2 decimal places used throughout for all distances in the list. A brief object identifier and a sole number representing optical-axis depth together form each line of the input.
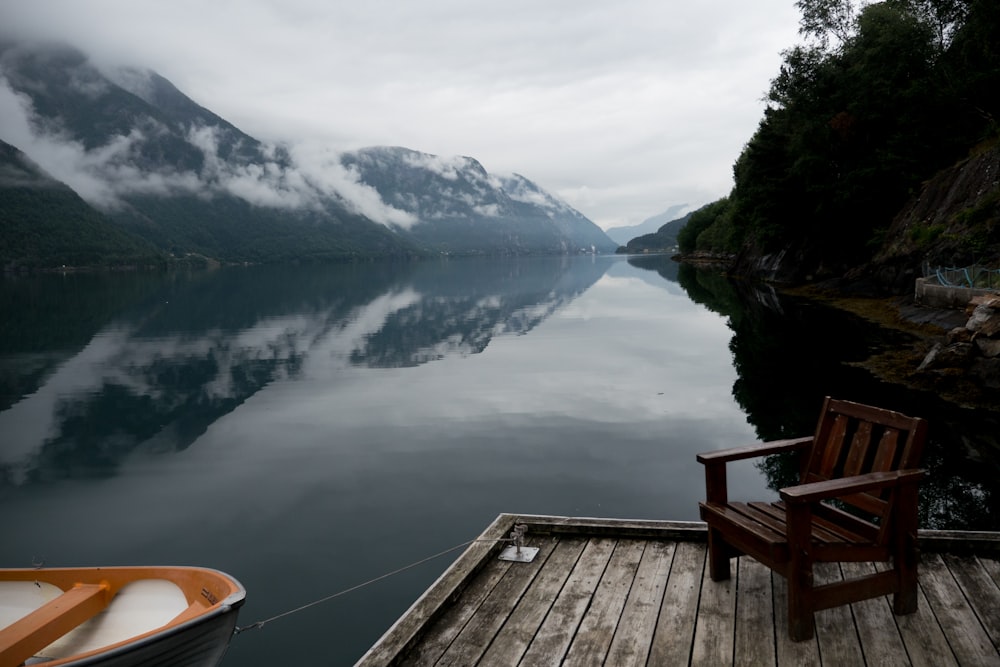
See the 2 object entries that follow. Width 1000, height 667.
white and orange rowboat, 4.70
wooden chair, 4.48
